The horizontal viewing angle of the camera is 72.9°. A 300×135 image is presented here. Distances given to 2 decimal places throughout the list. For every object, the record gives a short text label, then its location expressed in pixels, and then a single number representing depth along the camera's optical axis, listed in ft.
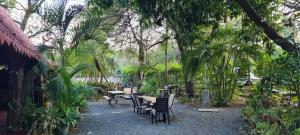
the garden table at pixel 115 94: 36.71
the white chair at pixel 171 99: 23.75
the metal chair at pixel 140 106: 25.70
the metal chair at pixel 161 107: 22.05
